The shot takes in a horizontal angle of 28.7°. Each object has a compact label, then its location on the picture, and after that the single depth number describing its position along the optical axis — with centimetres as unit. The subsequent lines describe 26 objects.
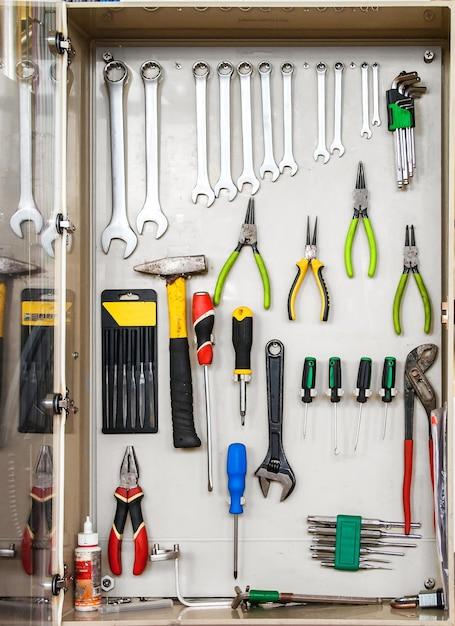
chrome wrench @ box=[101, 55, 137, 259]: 222
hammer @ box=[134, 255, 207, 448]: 216
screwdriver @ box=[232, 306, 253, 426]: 216
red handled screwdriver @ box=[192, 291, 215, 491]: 214
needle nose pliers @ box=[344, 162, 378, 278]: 220
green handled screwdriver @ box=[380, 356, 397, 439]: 217
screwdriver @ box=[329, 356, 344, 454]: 217
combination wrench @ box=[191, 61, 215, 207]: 223
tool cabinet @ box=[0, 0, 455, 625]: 218
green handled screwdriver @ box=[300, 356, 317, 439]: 218
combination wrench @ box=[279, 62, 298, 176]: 223
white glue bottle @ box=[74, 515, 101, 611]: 204
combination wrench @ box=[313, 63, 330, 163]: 223
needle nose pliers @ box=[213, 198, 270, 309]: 219
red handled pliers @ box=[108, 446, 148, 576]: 215
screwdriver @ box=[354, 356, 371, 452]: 217
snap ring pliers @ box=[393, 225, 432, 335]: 219
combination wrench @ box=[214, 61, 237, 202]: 223
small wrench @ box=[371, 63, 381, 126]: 223
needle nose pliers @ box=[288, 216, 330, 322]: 219
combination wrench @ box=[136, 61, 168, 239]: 223
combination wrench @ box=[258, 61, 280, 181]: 223
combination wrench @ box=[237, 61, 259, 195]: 223
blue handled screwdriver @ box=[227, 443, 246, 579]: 213
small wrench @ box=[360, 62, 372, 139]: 224
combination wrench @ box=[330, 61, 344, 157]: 223
